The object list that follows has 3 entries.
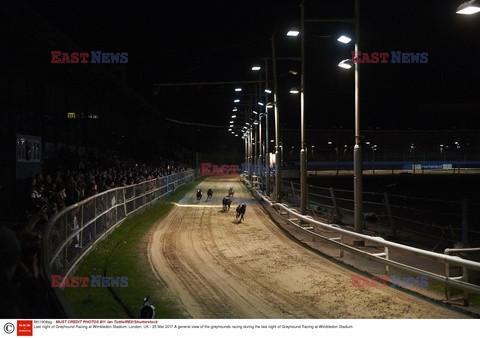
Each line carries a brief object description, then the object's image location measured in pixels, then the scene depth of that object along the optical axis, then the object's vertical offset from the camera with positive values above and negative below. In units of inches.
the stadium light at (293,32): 560.1 +153.8
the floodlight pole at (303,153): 619.7 +13.1
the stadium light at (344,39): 438.6 +113.8
